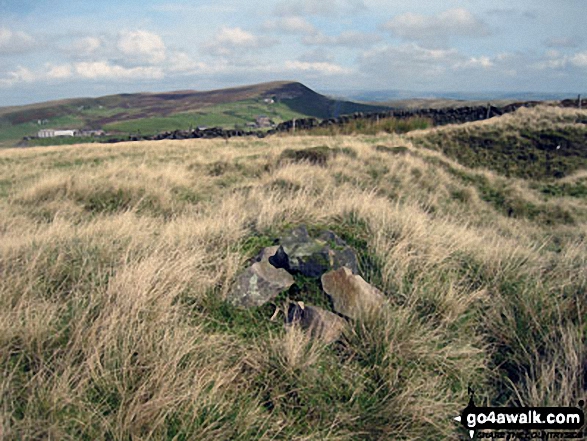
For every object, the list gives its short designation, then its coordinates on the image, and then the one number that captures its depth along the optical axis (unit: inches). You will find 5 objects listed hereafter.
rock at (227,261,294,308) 130.0
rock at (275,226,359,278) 142.3
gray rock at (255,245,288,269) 146.2
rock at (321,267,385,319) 121.6
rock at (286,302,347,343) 113.6
